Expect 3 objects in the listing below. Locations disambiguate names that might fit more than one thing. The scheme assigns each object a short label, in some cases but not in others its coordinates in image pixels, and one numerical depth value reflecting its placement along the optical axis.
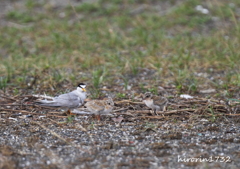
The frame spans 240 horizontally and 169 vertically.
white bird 10.38
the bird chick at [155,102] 10.44
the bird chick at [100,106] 10.02
